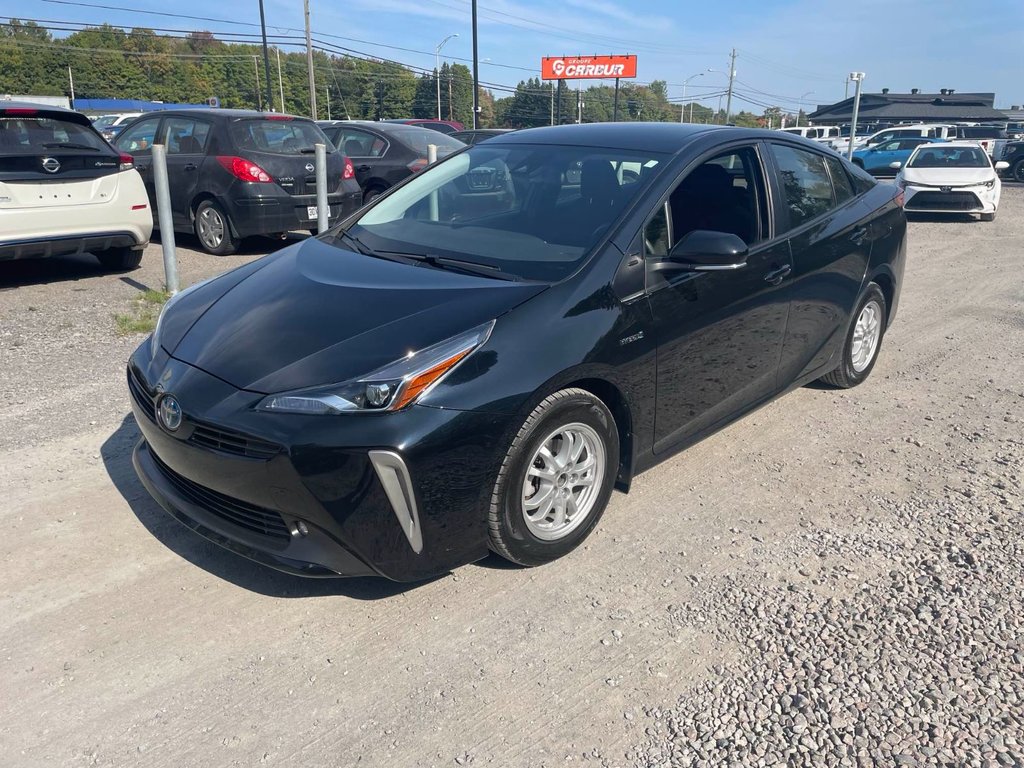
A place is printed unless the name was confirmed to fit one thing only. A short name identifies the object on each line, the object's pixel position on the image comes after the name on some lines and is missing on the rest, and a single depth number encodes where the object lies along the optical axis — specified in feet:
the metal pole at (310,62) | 143.43
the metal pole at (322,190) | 27.27
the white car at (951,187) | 47.88
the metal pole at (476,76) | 99.97
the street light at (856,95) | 93.33
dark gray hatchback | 29.84
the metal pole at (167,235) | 23.94
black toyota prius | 8.91
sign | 189.37
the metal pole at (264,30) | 130.54
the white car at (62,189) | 22.52
